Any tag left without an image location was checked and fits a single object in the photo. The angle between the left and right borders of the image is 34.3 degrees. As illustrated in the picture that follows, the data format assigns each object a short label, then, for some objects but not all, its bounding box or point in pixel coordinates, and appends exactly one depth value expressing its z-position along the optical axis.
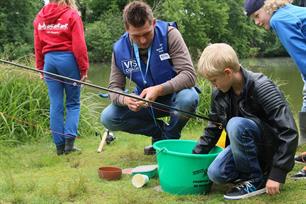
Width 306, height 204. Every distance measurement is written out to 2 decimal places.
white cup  3.21
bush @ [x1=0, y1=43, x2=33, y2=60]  25.11
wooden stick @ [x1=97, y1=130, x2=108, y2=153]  4.57
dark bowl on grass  3.43
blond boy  2.66
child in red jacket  4.49
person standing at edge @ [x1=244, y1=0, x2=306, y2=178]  3.15
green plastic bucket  2.92
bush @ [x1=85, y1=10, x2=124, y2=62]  32.66
